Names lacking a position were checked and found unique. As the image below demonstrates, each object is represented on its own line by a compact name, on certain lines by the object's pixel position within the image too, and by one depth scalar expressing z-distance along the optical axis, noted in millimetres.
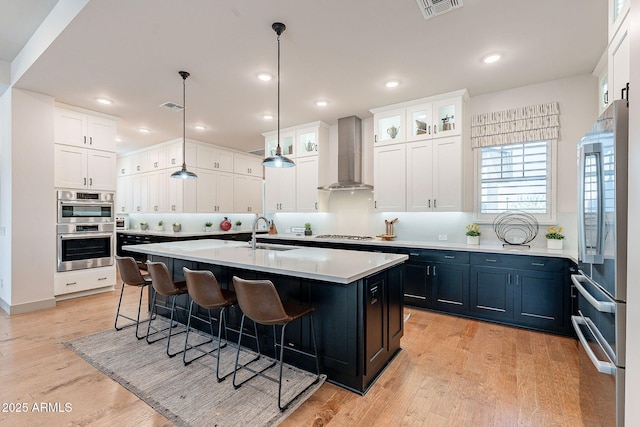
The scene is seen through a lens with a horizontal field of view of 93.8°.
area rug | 1973
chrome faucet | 3416
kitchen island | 2209
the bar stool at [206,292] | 2414
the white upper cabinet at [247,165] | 7613
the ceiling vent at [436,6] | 2281
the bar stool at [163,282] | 2809
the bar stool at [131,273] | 3119
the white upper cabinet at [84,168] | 4434
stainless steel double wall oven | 4406
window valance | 3672
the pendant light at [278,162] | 3082
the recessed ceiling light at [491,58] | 3059
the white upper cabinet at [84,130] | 4449
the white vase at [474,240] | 3998
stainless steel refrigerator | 1372
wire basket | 3809
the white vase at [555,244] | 3484
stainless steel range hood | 4996
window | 3742
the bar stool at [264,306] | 2047
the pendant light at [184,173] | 3644
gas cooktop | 4883
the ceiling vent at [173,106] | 4453
